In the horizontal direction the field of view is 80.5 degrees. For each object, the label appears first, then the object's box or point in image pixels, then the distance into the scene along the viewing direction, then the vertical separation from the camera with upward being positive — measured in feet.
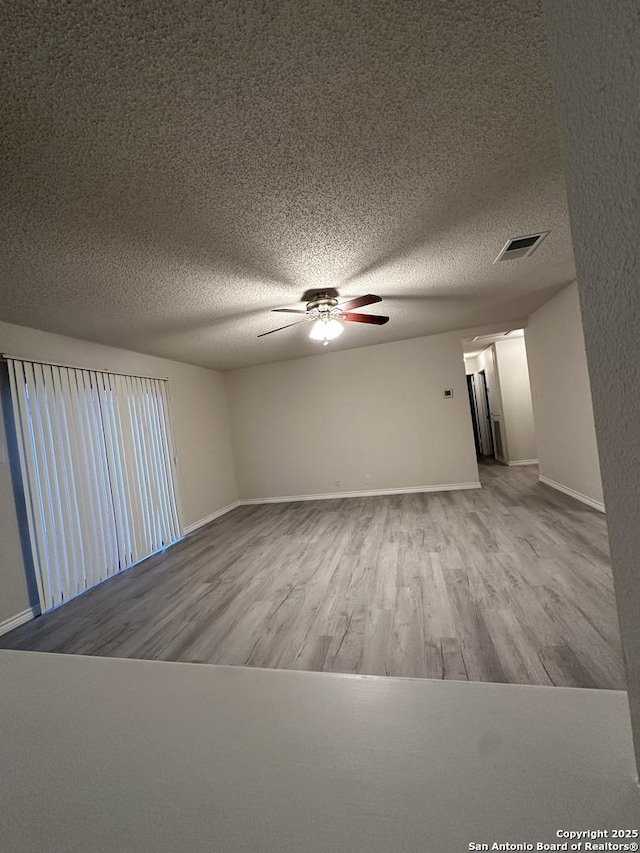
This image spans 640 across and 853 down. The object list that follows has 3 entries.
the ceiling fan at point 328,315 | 10.78 +3.04
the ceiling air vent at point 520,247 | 8.81 +3.59
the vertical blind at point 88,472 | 10.52 -0.73
